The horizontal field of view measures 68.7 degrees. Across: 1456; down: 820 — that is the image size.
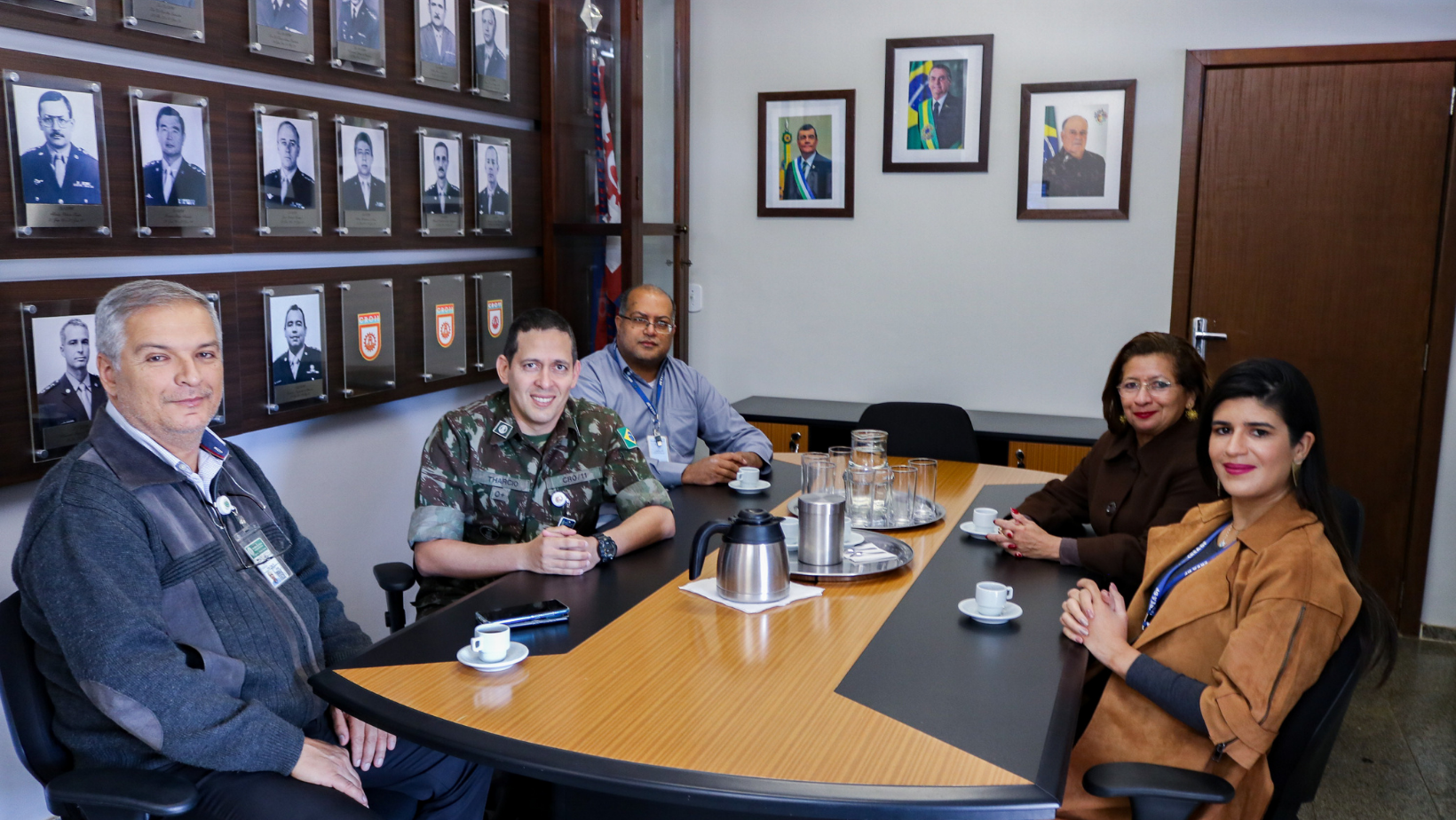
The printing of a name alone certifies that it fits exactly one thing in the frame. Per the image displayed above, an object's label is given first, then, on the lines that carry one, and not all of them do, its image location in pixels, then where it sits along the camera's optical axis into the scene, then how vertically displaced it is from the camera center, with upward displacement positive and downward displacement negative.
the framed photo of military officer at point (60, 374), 2.30 -0.24
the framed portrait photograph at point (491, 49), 3.64 +0.75
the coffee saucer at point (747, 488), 2.88 -0.59
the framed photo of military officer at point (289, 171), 2.84 +0.25
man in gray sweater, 1.66 -0.58
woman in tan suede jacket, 1.59 -0.54
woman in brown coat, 2.28 -0.45
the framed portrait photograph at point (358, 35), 3.05 +0.67
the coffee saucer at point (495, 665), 1.64 -0.61
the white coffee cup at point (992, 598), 1.90 -0.58
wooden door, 3.88 +0.12
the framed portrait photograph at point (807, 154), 4.49 +0.49
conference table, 1.33 -0.63
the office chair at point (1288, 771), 1.44 -0.69
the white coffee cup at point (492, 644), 1.65 -0.58
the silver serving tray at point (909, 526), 2.51 -0.60
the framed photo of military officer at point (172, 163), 2.49 +0.24
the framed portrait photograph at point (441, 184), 3.46 +0.27
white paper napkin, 1.95 -0.61
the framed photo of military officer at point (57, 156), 2.22 +0.23
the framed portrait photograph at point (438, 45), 3.38 +0.71
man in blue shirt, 3.50 -0.40
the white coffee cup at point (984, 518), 2.46 -0.57
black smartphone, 1.82 -0.60
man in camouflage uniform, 2.33 -0.47
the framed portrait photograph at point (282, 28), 2.77 +0.62
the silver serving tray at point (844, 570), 2.11 -0.60
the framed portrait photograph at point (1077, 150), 4.12 +0.47
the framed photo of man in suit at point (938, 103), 4.26 +0.67
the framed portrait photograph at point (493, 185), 3.71 +0.28
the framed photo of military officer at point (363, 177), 3.13 +0.26
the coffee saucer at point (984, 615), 1.88 -0.61
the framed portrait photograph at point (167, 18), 2.44 +0.57
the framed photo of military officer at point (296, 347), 2.90 -0.23
